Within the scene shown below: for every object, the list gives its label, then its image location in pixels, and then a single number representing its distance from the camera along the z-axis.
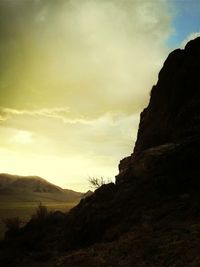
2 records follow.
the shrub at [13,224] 18.43
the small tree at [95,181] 25.57
